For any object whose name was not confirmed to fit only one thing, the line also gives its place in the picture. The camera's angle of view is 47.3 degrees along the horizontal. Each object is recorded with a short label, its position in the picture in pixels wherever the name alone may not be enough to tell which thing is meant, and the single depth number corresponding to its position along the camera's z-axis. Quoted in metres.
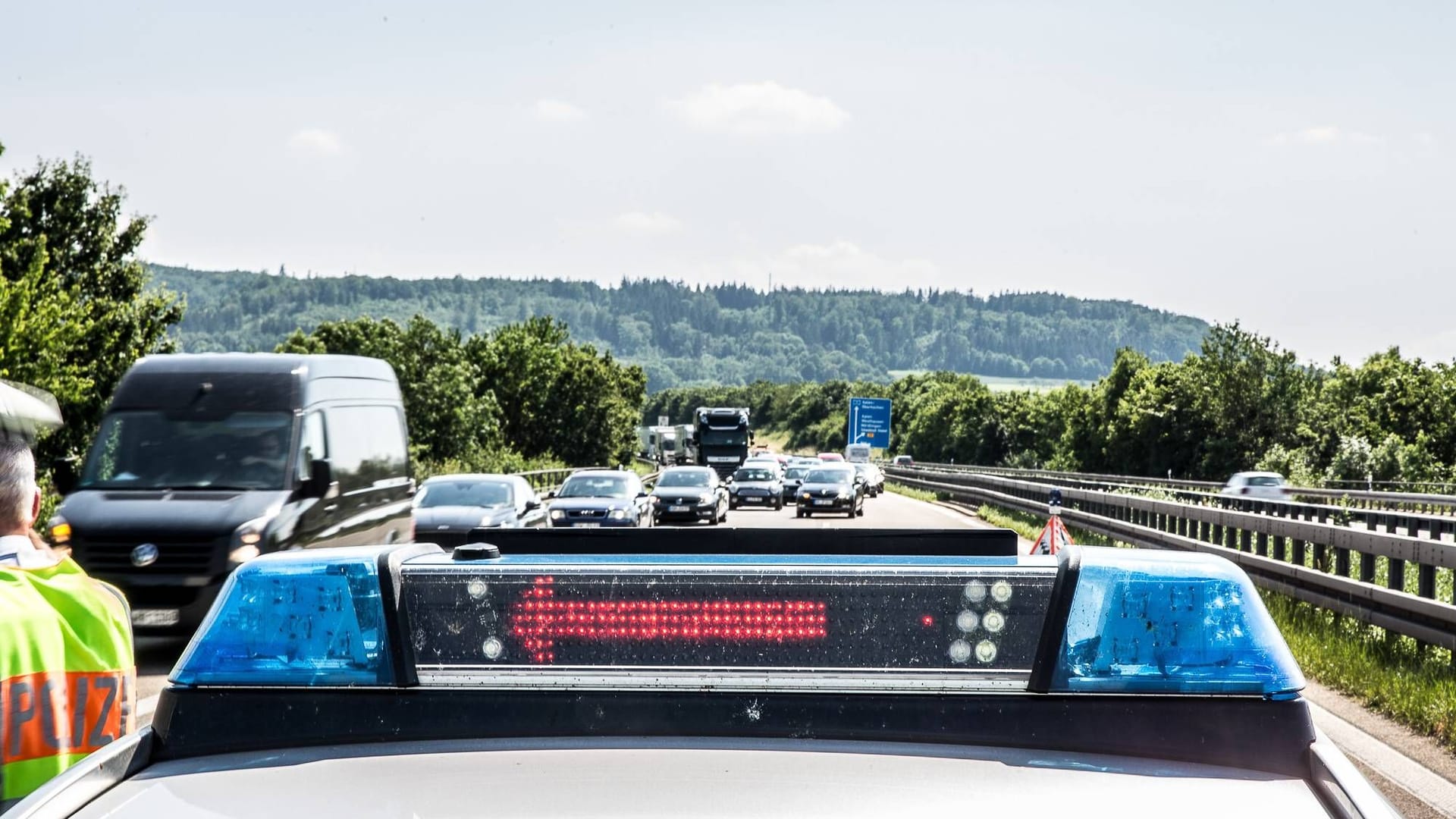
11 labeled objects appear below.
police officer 2.92
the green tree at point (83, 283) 54.31
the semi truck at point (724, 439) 78.38
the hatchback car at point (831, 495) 44.97
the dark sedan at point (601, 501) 30.75
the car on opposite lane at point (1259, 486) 39.25
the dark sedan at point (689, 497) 38.69
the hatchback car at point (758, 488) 50.59
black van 14.33
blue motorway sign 97.62
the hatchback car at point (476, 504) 22.84
